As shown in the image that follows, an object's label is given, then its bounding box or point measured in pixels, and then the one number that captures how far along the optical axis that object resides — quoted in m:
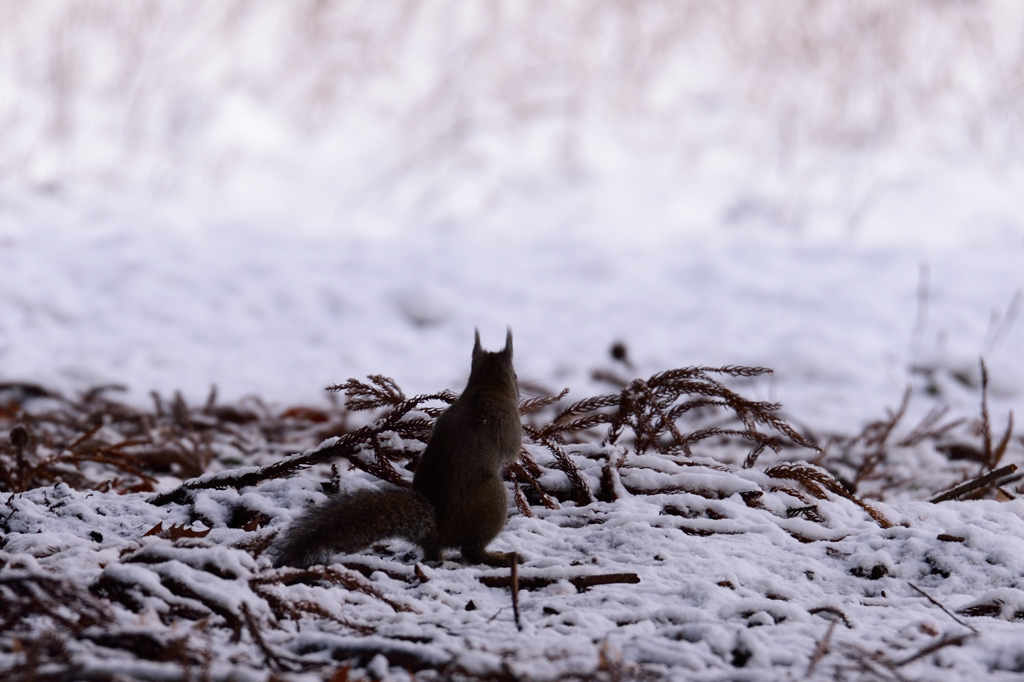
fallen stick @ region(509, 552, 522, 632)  8.51
